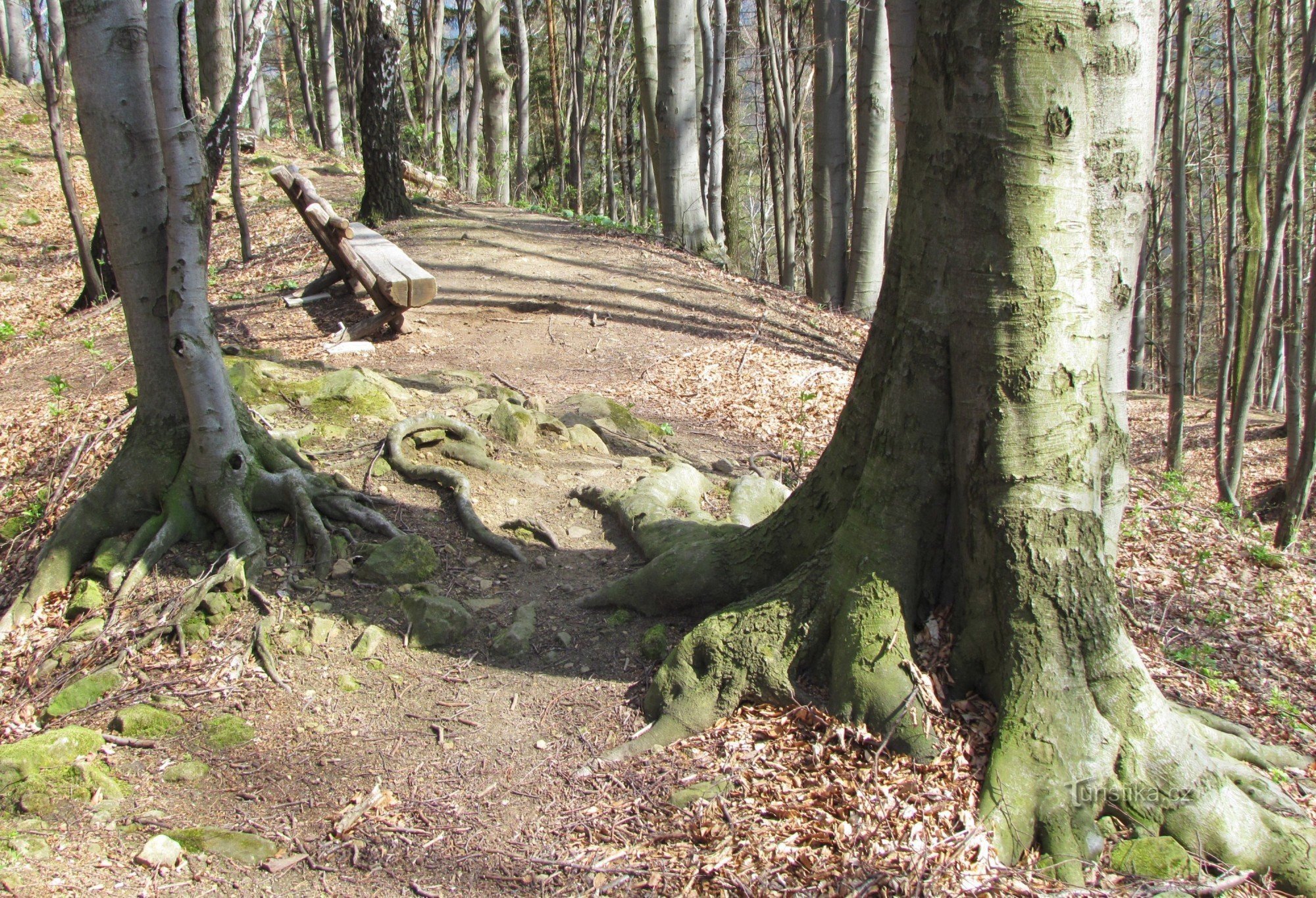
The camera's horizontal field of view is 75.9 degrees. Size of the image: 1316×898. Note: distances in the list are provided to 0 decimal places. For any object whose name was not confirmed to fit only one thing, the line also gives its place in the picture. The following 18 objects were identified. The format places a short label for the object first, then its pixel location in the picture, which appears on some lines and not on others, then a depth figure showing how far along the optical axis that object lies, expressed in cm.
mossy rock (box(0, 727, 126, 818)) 283
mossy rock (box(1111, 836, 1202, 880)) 259
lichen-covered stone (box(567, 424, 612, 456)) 631
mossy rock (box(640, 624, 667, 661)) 376
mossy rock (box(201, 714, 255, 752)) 332
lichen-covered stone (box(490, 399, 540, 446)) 605
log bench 781
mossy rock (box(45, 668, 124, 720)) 343
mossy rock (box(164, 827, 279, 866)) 273
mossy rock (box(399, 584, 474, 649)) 394
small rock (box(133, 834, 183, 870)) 265
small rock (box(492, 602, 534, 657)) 389
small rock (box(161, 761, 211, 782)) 311
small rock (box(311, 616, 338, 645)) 389
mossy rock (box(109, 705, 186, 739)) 330
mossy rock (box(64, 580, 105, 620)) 402
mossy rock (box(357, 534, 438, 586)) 429
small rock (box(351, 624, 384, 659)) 383
